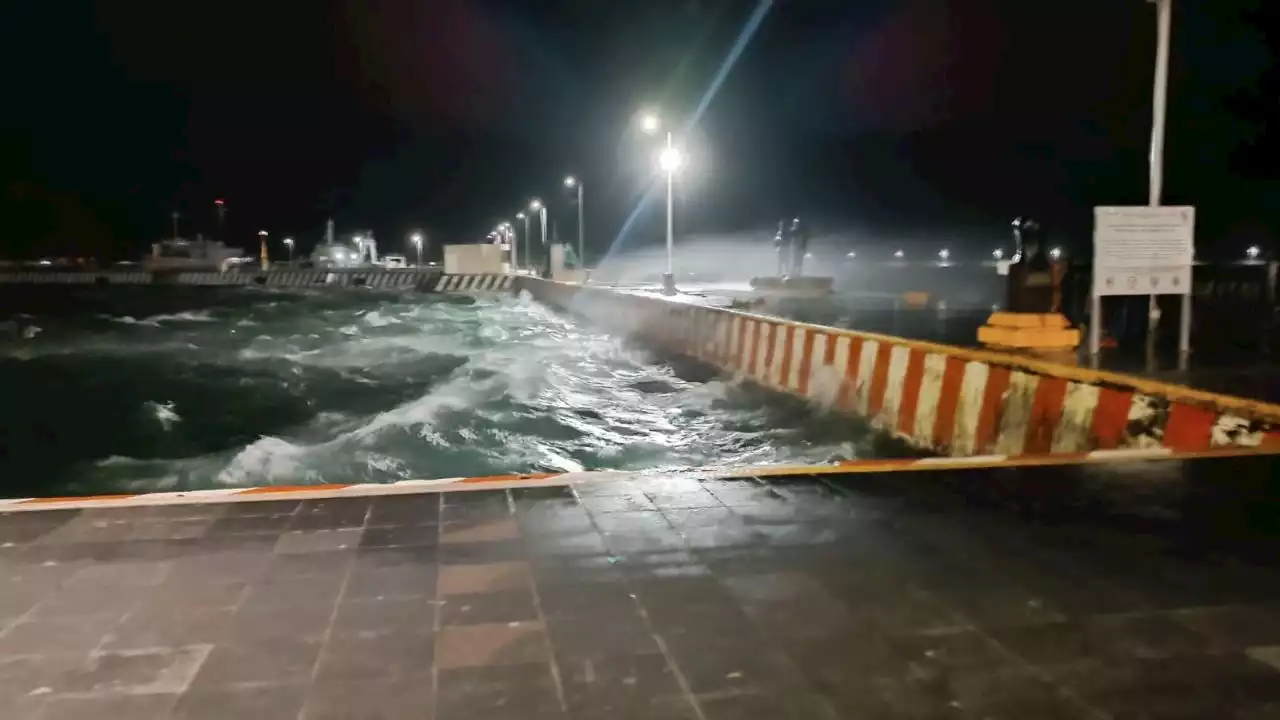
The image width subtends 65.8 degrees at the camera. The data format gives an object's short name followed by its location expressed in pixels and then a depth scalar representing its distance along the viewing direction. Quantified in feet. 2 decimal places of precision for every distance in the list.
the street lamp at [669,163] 92.89
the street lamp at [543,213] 219.04
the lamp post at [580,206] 169.99
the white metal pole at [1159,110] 36.76
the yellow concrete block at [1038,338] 36.70
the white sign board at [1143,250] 35.01
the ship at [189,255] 321.73
